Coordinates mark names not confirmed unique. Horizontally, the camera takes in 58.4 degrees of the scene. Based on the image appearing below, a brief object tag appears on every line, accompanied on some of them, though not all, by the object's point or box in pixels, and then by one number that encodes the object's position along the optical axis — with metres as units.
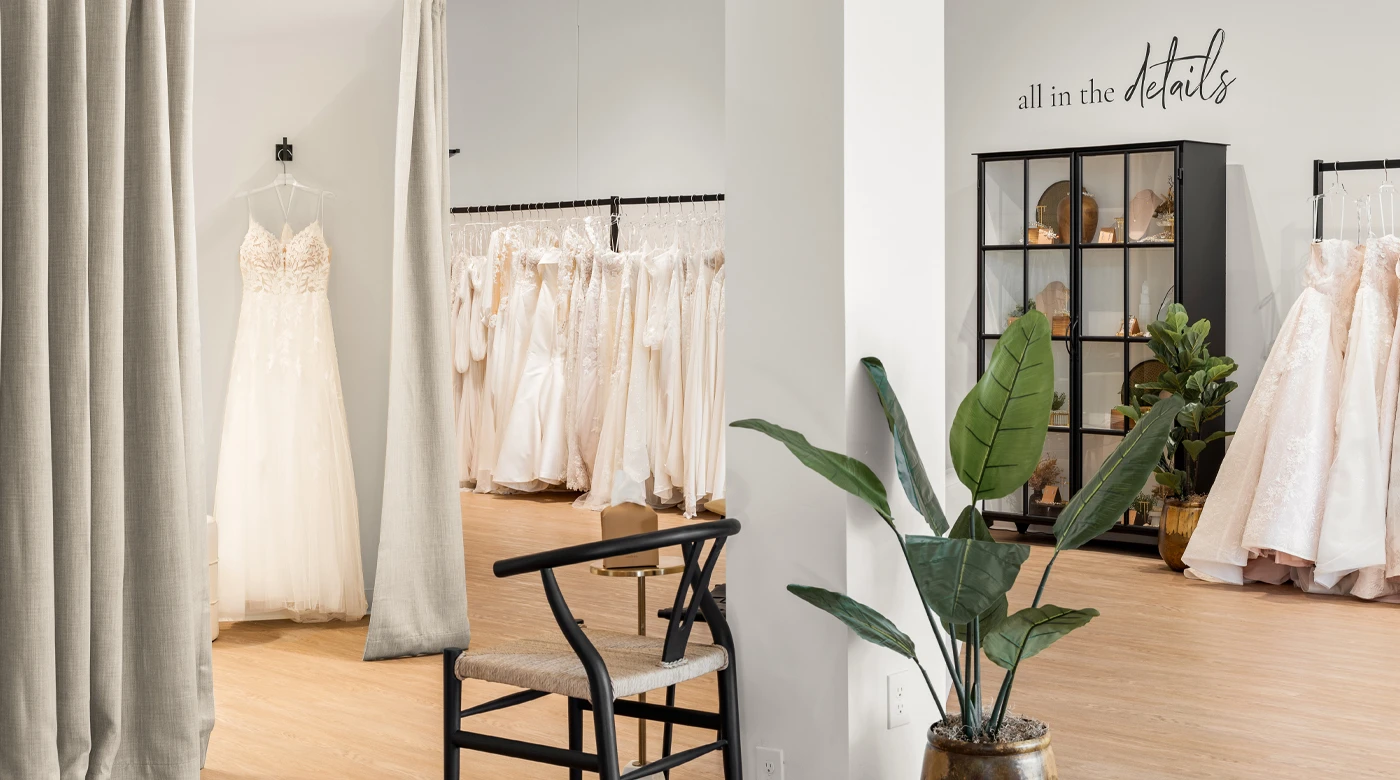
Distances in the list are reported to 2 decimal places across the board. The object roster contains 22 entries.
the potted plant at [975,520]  2.34
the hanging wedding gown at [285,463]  4.87
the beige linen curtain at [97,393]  2.53
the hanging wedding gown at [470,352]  8.52
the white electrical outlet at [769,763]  2.75
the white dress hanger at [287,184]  5.11
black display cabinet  6.31
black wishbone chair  2.29
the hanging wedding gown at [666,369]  7.44
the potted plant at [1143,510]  6.36
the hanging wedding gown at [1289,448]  5.50
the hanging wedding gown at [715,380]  7.25
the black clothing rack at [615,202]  7.71
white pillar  2.66
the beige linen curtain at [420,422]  4.51
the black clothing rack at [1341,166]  5.97
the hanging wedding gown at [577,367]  7.99
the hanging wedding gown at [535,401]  8.18
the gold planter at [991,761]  2.40
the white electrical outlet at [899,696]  2.77
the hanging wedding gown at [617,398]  7.63
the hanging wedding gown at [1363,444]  5.37
